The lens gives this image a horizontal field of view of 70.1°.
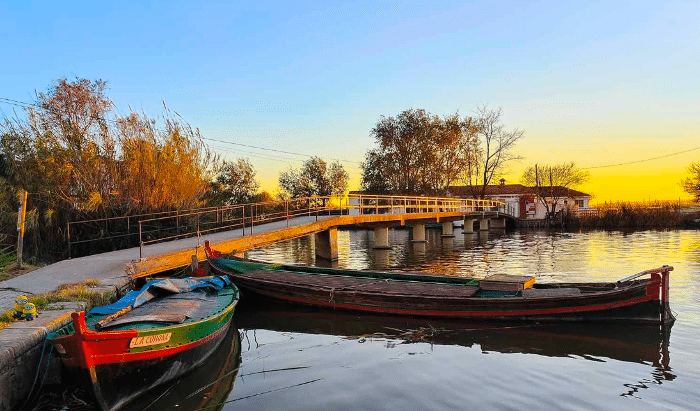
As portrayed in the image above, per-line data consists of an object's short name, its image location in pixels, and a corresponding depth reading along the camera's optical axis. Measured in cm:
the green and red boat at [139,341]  593
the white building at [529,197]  6251
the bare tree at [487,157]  6062
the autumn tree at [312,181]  6347
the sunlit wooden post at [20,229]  1308
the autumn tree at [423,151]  5944
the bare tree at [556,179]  6253
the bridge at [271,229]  1424
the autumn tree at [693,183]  5472
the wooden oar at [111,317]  672
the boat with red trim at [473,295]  977
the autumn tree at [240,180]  4909
